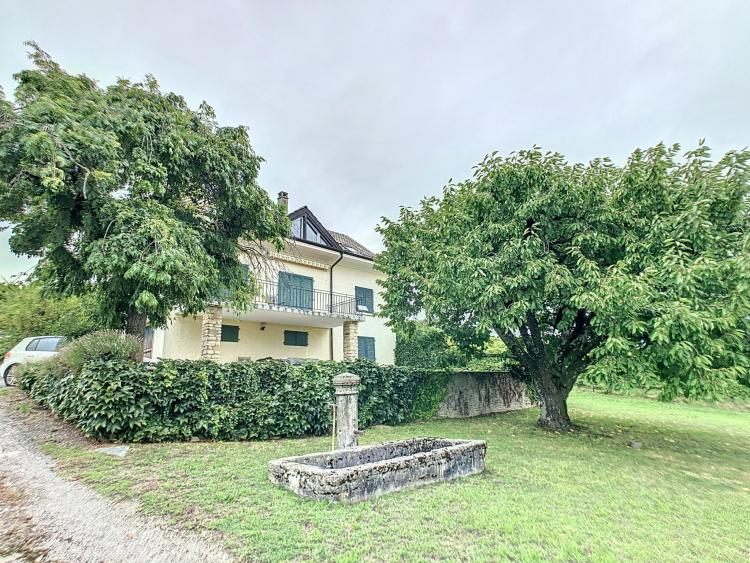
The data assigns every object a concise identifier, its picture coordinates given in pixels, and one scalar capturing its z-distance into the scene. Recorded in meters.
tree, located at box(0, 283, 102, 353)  13.48
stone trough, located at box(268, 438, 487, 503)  4.38
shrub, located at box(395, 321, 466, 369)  11.81
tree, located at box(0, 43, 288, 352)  6.61
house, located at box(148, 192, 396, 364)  14.04
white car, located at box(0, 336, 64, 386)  11.28
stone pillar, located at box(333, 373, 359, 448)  6.16
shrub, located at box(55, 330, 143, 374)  6.86
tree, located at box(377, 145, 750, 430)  6.38
